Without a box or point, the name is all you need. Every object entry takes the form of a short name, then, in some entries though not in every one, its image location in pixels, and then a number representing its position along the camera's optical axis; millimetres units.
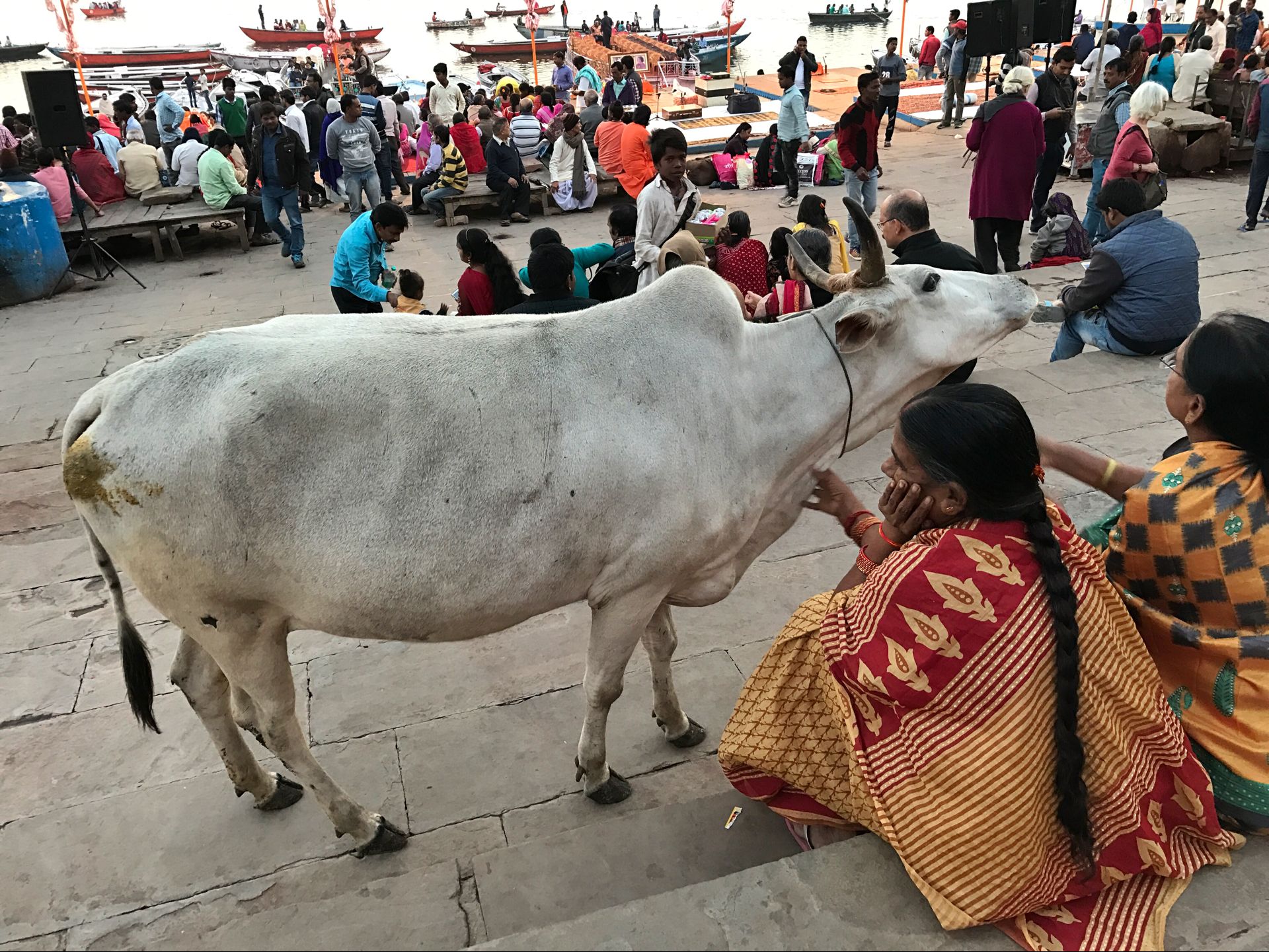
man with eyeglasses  5219
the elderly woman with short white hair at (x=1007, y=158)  8039
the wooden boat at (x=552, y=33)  46800
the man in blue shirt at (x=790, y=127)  12516
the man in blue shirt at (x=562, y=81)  20516
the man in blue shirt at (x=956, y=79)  16609
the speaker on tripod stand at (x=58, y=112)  10312
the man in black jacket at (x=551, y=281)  4855
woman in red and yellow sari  2021
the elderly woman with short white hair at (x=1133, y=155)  8289
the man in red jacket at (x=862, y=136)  10266
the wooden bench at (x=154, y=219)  11656
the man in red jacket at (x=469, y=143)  13914
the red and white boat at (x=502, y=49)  48312
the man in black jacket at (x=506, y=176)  12789
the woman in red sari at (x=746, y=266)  5992
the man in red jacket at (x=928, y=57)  24641
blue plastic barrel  10242
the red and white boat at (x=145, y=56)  51625
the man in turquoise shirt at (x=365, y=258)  6453
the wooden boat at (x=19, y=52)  62094
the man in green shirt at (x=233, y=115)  15391
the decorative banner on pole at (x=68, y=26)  24506
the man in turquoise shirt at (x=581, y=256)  5941
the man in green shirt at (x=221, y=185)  11969
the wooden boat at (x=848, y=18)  61156
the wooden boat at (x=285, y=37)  54188
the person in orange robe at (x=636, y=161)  12023
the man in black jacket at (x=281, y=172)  11430
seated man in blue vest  5602
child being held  6734
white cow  2600
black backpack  6465
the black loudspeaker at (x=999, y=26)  11078
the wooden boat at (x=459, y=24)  72312
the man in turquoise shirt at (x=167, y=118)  15680
